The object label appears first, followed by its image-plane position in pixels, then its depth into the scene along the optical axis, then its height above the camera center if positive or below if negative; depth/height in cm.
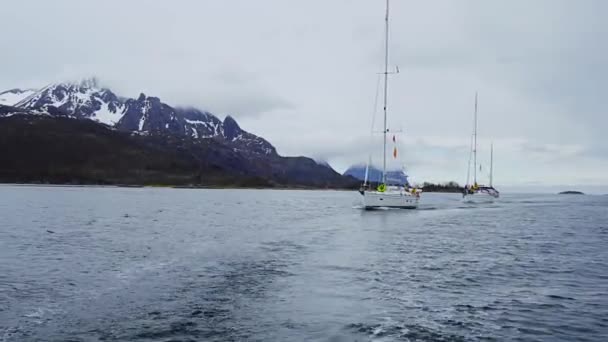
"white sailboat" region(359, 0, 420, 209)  8006 +11
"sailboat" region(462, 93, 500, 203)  14050 +188
